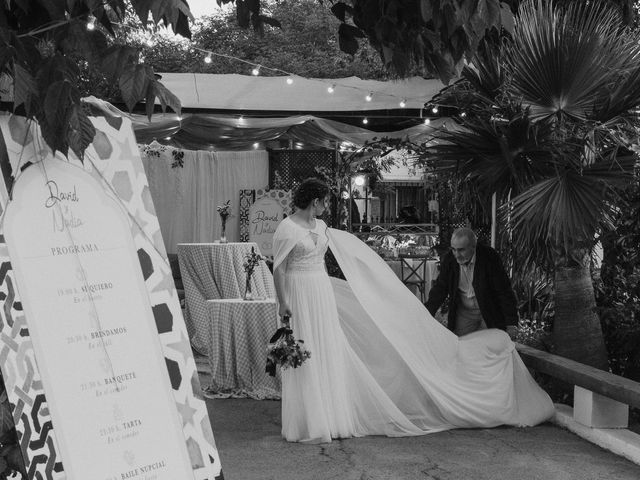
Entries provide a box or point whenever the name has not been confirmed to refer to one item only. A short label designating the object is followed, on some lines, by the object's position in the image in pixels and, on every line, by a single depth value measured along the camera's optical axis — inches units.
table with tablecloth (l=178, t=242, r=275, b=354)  464.8
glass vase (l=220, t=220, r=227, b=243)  497.4
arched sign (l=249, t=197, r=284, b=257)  555.5
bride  297.9
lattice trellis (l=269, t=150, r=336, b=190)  549.0
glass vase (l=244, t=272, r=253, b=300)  384.5
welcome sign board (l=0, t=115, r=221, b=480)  119.6
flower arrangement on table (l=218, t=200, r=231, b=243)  501.7
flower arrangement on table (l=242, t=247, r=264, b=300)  385.4
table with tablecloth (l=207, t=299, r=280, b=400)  369.4
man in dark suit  313.4
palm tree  305.3
